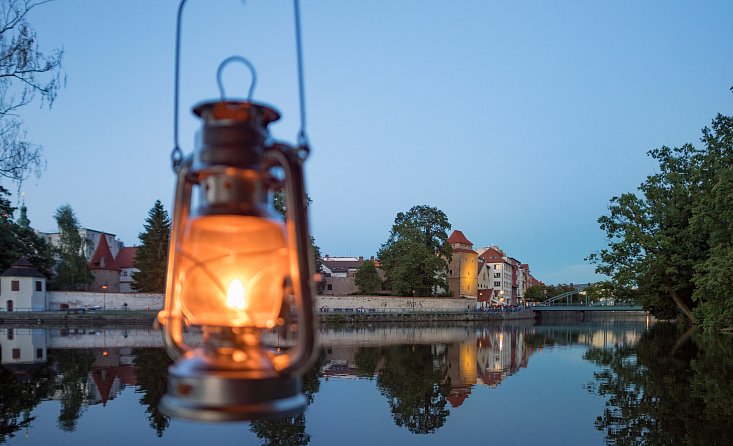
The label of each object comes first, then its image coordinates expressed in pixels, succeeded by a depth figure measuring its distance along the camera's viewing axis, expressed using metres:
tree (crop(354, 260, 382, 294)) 68.19
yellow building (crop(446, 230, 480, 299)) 84.44
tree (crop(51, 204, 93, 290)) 58.06
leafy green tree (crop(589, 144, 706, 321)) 35.28
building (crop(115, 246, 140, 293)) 73.06
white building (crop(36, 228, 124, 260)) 76.25
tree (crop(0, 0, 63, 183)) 7.14
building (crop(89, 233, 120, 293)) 69.38
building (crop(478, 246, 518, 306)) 100.56
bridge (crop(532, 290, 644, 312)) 80.57
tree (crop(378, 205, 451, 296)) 60.75
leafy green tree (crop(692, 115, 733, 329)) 18.28
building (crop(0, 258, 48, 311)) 48.28
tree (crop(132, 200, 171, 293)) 53.53
